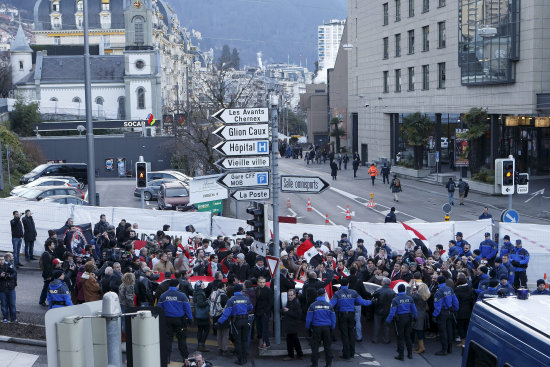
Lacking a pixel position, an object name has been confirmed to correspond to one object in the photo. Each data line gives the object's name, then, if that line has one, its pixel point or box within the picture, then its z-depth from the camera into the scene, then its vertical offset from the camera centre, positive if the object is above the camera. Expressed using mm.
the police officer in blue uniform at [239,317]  13828 -3700
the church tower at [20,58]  101750 +10122
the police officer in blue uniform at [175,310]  13742 -3508
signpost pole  14555 -2274
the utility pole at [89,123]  24359 +179
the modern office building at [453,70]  41125 +3510
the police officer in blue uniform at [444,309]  14617 -3833
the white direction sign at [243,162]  13844 -728
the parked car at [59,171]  45909 -2846
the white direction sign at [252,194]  13945 -1361
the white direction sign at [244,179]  13906 -1058
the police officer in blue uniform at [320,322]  13539 -3749
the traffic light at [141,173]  24812 -1610
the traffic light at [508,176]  22203 -1745
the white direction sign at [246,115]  14141 +193
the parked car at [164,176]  45188 -3117
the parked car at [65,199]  30891 -3047
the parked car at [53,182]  39656 -2967
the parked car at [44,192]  33531 -3011
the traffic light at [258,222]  14539 -1975
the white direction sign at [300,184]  14383 -1212
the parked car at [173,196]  36019 -3527
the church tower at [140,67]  92375 +7888
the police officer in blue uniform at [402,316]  14359 -3880
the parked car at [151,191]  41900 -3750
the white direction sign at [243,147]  13945 -437
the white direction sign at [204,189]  21941 -1977
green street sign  27938 -3160
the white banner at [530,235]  21672 -3510
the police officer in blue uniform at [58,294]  14539 -3339
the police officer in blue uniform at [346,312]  14336 -3783
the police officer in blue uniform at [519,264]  19109 -3828
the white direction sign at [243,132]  13961 -128
